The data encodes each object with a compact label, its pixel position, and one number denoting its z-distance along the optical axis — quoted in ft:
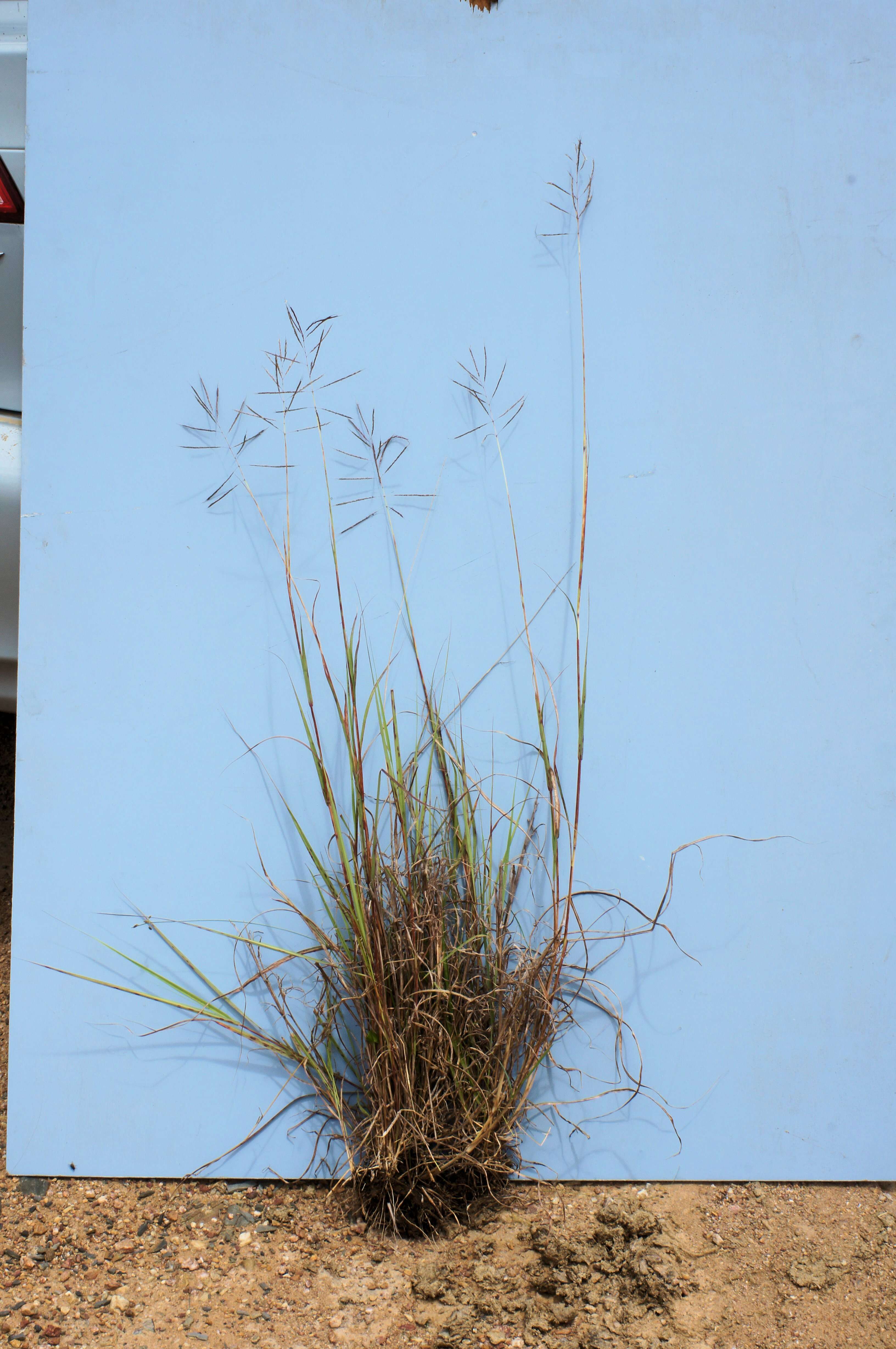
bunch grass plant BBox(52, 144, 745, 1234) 4.85
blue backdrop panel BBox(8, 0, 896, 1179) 5.30
